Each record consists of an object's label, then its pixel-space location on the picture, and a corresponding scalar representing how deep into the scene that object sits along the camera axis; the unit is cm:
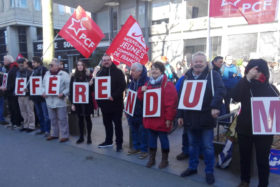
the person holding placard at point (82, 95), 524
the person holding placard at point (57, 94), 545
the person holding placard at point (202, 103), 339
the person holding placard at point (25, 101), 627
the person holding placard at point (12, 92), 660
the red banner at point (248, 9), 450
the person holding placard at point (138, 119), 441
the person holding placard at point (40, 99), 589
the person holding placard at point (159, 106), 384
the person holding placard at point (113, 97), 480
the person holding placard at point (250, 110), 299
